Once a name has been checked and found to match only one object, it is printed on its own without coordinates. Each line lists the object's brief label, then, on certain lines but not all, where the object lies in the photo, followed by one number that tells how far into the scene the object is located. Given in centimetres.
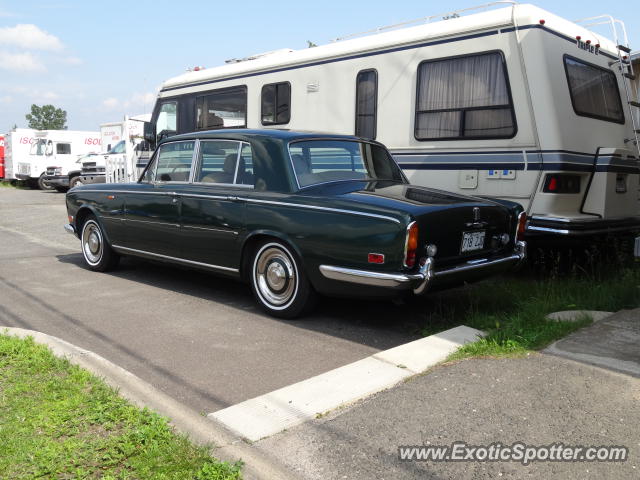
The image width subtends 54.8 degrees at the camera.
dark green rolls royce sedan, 451
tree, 10900
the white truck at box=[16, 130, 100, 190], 2572
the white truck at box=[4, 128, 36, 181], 2660
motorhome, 632
